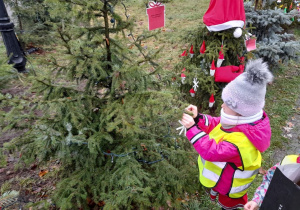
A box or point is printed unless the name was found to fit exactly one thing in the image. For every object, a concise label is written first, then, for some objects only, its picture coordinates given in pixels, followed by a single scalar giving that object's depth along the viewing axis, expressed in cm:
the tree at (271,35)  544
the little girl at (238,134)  186
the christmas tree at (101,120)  192
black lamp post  513
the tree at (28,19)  666
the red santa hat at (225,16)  364
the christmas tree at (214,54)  372
